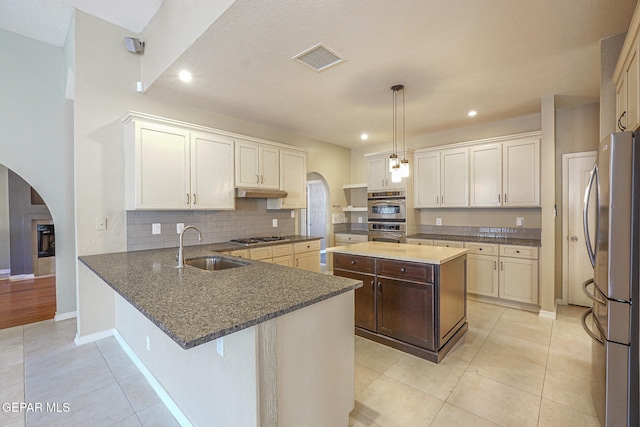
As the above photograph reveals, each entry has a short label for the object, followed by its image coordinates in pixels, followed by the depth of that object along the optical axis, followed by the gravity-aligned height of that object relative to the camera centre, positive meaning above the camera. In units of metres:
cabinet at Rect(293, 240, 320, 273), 4.35 -0.67
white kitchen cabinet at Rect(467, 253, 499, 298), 4.10 -0.92
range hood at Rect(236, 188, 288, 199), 3.93 +0.27
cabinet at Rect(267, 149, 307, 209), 4.55 +0.51
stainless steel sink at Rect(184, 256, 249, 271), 2.75 -0.49
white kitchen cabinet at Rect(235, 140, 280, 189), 3.97 +0.67
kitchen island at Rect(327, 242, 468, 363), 2.59 -0.80
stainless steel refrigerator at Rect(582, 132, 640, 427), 1.55 -0.38
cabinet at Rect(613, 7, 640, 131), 1.58 +0.80
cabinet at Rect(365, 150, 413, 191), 5.27 +0.72
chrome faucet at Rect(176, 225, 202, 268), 2.24 -0.37
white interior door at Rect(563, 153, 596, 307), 3.90 -0.24
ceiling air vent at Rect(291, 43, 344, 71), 2.48 +1.38
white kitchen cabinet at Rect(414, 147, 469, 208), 4.62 +0.55
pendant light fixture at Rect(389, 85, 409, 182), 2.98 +0.47
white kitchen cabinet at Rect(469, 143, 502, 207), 4.28 +0.55
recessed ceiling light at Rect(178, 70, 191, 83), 2.86 +1.38
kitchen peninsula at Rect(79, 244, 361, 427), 1.28 -0.65
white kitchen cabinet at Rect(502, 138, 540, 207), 3.97 +0.54
